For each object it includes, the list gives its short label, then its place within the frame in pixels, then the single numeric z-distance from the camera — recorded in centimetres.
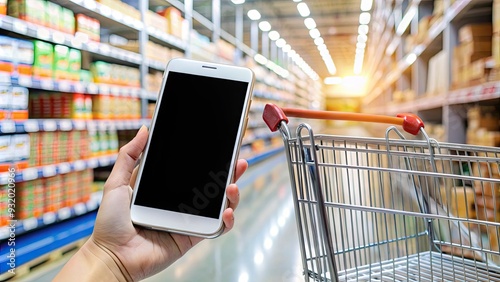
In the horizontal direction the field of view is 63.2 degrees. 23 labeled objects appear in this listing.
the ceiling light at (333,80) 2639
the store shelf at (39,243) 167
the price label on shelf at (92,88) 238
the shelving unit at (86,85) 184
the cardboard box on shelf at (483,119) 219
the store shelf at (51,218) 185
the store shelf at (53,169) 188
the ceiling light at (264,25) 897
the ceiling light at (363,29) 1234
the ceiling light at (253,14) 780
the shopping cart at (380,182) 74
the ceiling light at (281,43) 1109
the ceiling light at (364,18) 1078
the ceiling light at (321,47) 1534
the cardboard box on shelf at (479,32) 217
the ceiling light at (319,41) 1412
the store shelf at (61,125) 183
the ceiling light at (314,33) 1285
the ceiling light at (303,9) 962
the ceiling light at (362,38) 1393
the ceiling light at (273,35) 1013
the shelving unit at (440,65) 209
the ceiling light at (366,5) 944
